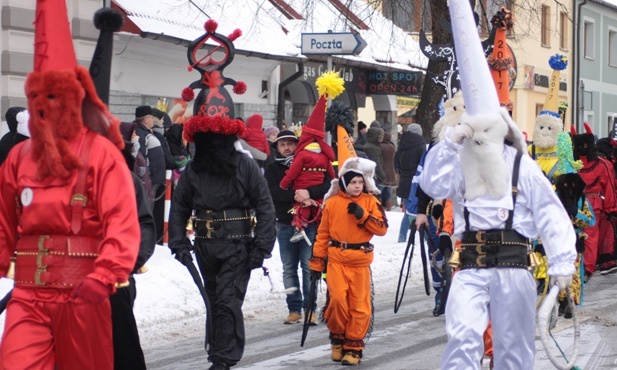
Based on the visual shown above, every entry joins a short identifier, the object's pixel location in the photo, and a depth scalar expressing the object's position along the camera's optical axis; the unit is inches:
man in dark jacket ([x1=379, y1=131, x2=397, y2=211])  917.2
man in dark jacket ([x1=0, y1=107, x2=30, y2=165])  443.4
